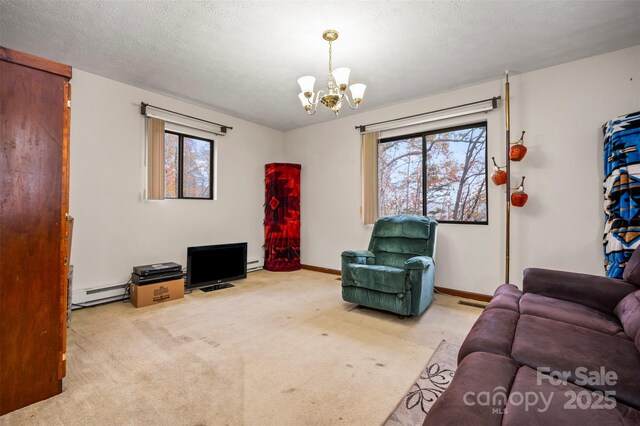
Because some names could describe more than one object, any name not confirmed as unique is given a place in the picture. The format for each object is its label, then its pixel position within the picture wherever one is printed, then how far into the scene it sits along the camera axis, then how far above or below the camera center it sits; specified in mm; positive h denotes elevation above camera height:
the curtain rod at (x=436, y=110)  3219 +1333
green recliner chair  2637 -550
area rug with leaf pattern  1420 -1029
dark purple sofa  819 -569
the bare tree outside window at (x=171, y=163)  3822 +701
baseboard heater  2992 -910
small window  3857 +691
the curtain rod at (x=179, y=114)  3473 +1361
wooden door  1459 -65
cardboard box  3027 -884
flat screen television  3662 -695
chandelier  2205 +1047
